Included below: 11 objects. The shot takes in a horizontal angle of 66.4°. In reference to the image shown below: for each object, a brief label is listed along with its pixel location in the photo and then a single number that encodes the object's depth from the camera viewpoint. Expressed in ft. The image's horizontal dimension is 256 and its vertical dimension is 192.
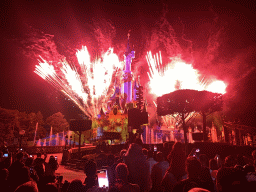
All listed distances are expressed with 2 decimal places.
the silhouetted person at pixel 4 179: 14.97
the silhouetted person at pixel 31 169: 17.62
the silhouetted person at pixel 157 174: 18.01
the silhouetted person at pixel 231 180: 8.67
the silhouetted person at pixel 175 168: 14.90
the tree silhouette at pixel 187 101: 50.98
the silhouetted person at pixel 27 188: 8.48
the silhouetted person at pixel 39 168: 19.79
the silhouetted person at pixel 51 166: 23.57
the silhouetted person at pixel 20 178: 14.62
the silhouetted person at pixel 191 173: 10.69
